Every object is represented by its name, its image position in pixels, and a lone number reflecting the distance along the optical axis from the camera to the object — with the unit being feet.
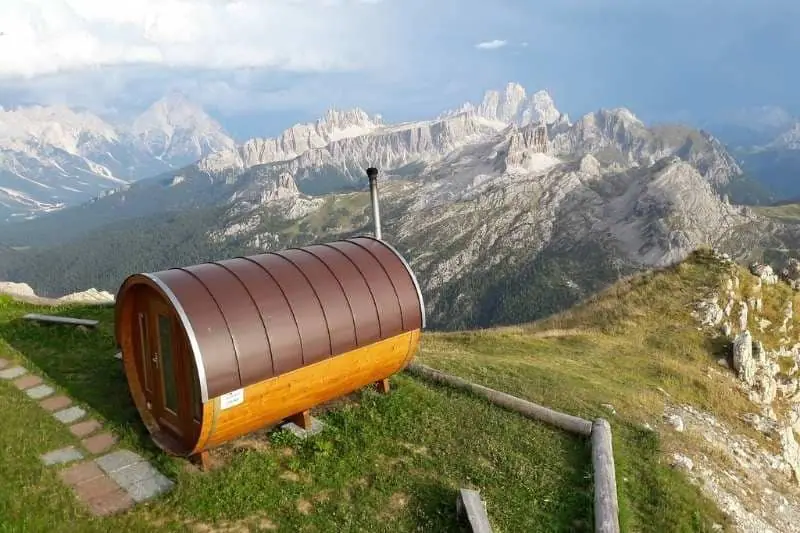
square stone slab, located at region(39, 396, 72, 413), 52.24
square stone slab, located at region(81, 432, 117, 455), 45.68
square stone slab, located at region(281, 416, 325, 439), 49.06
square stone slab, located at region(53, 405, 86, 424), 49.98
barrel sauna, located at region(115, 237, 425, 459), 40.63
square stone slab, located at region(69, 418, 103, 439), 47.78
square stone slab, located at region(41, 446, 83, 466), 43.55
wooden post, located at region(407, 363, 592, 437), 54.95
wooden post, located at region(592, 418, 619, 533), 40.63
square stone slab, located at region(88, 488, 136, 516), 38.32
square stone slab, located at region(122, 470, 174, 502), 40.22
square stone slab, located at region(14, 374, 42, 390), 56.63
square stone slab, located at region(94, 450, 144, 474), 43.42
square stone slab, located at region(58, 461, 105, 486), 41.34
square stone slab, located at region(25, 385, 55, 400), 54.54
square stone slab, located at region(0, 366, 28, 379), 58.85
